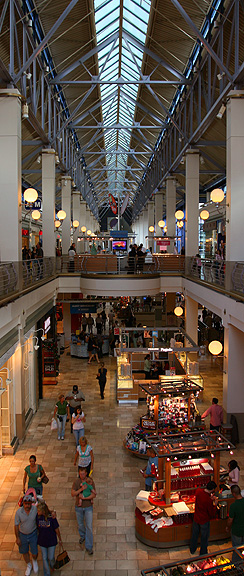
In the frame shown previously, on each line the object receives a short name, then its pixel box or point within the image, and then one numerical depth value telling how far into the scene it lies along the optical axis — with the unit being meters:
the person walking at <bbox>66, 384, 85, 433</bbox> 11.46
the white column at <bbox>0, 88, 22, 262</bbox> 10.47
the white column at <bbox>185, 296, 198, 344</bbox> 18.38
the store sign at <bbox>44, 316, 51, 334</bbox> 16.32
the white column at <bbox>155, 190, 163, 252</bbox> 30.97
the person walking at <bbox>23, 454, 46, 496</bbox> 7.57
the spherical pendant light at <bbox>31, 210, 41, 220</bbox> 15.37
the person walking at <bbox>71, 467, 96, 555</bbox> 6.86
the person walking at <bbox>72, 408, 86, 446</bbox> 10.16
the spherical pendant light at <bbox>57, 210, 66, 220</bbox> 20.09
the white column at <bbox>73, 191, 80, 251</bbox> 30.76
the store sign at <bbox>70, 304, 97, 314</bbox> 21.38
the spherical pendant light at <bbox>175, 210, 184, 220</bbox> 20.15
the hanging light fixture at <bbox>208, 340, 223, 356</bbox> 10.92
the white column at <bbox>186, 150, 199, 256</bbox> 17.83
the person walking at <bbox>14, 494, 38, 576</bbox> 6.19
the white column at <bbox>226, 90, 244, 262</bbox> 11.09
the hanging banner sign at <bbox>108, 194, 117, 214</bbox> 36.02
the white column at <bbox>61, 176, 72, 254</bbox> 23.70
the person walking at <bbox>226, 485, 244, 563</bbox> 6.30
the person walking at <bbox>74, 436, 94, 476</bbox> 8.09
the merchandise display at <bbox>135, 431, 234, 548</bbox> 7.19
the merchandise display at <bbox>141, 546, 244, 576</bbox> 4.77
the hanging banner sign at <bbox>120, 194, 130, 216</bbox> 29.58
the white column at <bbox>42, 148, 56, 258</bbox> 17.55
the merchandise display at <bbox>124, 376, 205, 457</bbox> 11.20
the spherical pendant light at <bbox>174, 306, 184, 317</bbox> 19.00
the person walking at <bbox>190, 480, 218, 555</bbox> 6.68
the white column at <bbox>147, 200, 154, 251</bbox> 37.62
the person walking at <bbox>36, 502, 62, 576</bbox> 6.19
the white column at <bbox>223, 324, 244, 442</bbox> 11.17
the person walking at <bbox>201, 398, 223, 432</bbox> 10.34
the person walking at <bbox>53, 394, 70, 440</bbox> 11.08
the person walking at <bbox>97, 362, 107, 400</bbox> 14.34
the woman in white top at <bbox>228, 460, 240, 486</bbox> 7.59
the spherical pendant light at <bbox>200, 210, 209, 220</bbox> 15.71
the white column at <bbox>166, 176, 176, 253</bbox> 24.59
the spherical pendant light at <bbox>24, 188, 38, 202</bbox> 11.52
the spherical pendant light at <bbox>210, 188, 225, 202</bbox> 11.41
